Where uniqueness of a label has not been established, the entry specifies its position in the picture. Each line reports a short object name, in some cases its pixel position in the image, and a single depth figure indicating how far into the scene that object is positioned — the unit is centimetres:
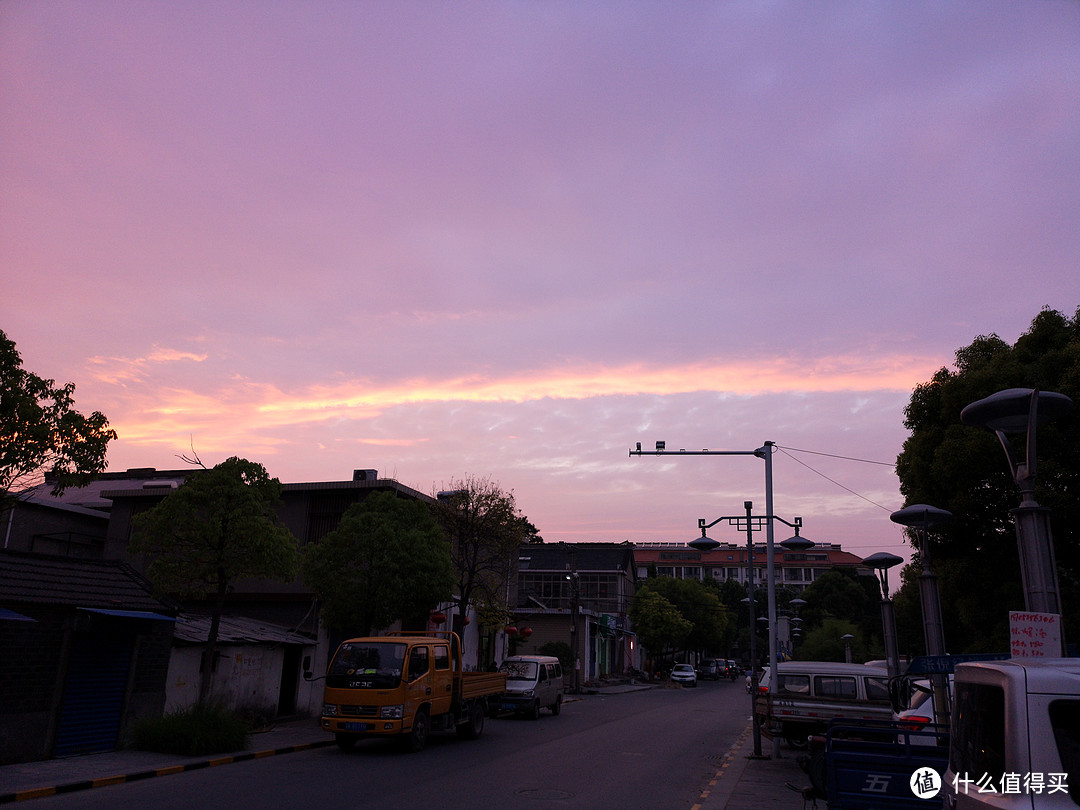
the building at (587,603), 5381
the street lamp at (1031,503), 749
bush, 1517
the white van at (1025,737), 429
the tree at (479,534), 3023
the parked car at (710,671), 7250
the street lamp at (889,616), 1606
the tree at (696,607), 7056
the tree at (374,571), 2228
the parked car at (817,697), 1678
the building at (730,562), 13088
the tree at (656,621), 6128
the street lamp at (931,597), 1177
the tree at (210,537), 1714
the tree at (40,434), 1258
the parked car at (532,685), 2609
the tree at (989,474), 1711
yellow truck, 1616
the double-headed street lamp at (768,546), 1723
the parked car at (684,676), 5756
